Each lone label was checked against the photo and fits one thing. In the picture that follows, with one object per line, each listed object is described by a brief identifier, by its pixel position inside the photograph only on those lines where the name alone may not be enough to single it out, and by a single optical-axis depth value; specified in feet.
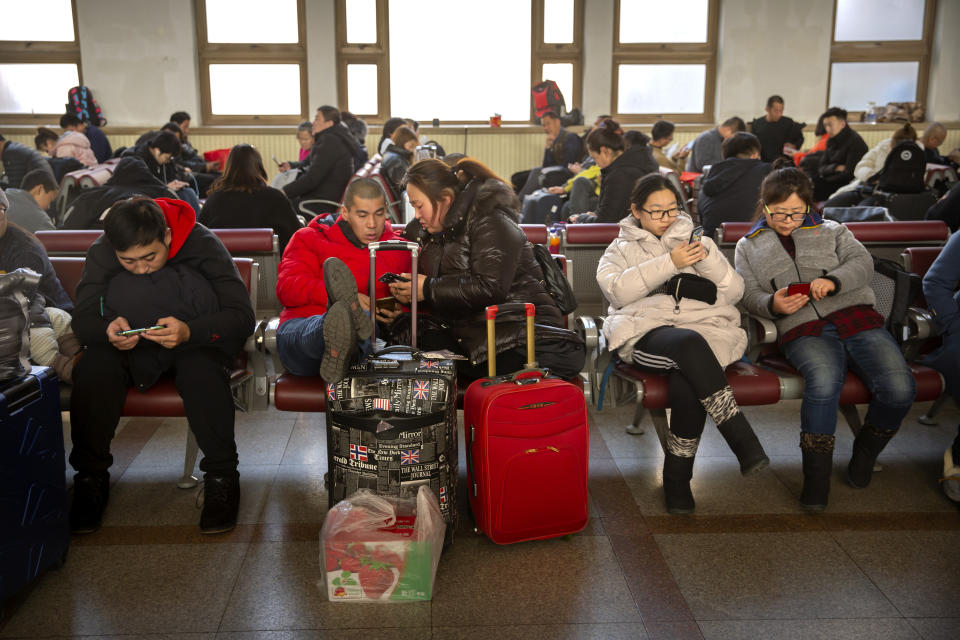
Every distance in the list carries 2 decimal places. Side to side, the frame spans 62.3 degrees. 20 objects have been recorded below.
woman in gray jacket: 8.41
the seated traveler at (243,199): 13.69
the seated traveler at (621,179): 14.82
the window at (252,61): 31.14
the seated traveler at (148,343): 8.00
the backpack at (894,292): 9.41
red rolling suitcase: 7.25
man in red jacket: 8.34
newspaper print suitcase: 7.14
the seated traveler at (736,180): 15.35
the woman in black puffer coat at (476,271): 8.37
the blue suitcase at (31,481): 6.37
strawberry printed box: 6.70
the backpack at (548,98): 28.94
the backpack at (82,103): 29.84
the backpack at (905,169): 19.67
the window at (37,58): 30.63
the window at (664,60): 31.68
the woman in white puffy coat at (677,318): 8.11
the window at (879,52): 31.27
